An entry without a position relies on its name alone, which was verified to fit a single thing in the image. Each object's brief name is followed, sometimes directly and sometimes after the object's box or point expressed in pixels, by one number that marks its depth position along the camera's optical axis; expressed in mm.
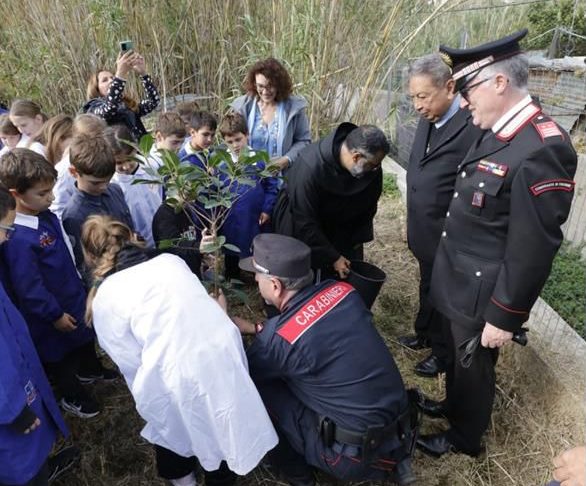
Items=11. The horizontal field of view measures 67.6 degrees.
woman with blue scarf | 3219
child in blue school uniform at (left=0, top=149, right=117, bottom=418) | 1919
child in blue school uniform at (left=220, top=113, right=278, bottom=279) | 2938
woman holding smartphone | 3504
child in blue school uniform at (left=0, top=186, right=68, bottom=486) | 1465
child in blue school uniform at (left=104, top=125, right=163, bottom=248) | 2523
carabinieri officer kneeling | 1676
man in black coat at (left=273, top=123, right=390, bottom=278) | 2297
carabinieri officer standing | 1588
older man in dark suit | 2248
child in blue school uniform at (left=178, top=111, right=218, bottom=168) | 2896
